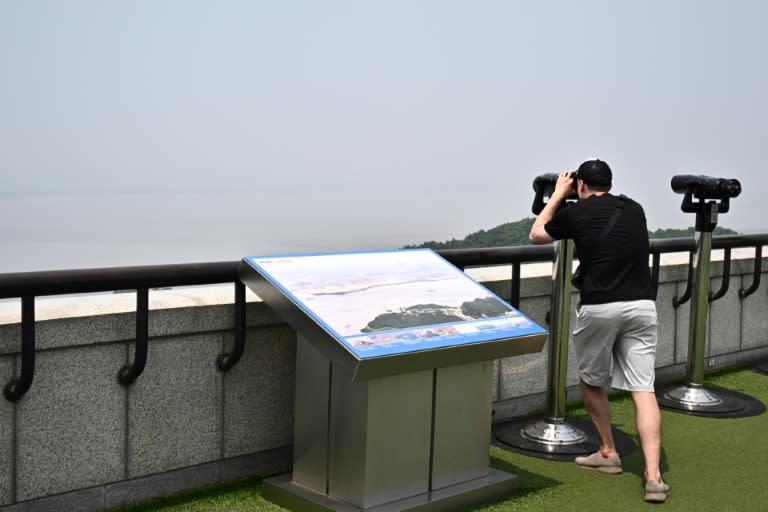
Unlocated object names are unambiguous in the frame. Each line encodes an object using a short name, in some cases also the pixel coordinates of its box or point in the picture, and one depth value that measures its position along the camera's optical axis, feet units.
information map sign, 15.40
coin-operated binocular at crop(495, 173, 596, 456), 20.80
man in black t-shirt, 18.07
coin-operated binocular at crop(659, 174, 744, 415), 23.72
